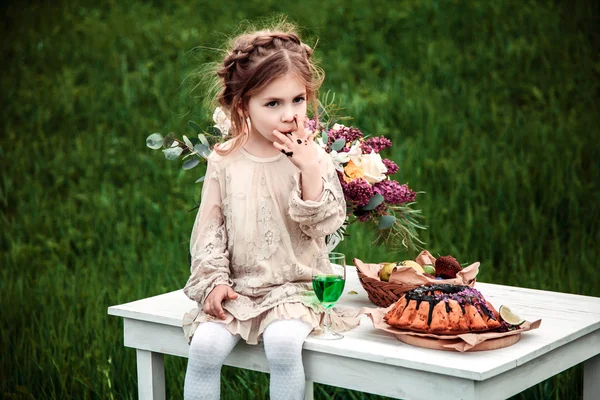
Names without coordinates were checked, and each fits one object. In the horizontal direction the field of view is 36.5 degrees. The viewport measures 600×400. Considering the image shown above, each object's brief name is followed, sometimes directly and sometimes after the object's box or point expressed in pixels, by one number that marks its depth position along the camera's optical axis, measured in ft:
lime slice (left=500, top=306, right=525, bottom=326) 9.04
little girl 9.50
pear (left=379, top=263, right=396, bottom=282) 10.36
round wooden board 8.75
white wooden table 8.42
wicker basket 9.92
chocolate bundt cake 8.79
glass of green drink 8.95
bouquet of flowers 10.70
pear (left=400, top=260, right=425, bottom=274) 10.15
